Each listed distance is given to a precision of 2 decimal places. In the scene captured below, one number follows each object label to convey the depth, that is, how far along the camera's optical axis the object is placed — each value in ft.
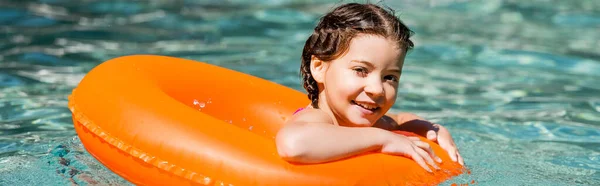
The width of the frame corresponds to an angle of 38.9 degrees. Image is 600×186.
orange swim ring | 11.07
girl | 11.42
